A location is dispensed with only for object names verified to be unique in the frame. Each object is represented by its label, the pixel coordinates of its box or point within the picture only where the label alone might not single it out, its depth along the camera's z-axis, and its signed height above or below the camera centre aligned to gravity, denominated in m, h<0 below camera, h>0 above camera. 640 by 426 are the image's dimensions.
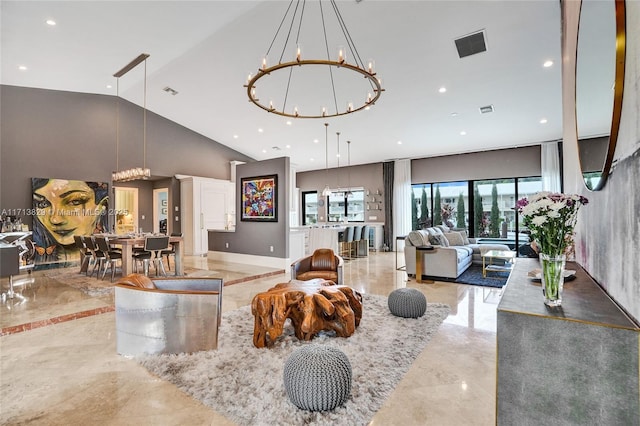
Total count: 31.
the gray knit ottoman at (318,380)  1.97 -1.07
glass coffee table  5.57 -0.88
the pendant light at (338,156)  9.09 +2.02
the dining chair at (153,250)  5.80 -0.63
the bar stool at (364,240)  9.65 -0.81
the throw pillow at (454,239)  7.61 -0.66
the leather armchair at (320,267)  4.34 -0.77
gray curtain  10.73 +0.40
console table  1.08 -0.59
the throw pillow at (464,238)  7.80 -0.67
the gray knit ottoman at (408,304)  3.63 -1.07
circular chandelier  3.40 +2.74
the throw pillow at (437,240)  6.25 -0.55
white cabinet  9.55 +0.18
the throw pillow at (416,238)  6.02 -0.50
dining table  5.70 -0.51
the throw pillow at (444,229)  8.07 -0.43
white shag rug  1.97 -1.24
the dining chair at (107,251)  5.75 -0.63
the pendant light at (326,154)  8.56 +2.07
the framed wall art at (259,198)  7.32 +0.43
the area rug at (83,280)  5.07 -1.17
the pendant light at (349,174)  11.21 +1.52
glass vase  1.42 -0.32
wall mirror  1.20 +0.63
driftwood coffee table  2.89 -0.93
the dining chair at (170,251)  6.47 -0.73
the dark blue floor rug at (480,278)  5.42 -1.24
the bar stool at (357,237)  9.16 -0.69
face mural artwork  7.10 +0.11
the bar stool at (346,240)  8.82 -0.74
